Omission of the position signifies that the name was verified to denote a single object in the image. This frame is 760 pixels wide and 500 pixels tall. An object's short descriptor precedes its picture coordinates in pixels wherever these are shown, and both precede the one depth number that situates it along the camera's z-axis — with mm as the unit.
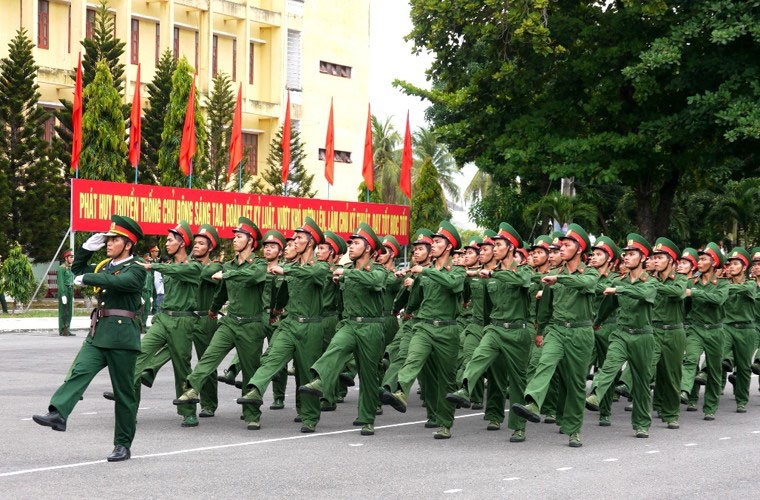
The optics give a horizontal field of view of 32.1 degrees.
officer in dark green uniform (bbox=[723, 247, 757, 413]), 16203
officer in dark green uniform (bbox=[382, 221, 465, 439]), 12883
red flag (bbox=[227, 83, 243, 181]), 38469
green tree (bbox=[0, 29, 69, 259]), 39781
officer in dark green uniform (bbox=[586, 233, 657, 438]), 13164
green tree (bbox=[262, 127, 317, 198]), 51594
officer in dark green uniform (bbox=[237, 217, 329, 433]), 13180
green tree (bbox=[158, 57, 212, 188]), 42188
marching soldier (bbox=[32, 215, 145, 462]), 10648
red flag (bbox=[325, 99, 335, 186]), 39062
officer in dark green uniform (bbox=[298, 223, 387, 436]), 13031
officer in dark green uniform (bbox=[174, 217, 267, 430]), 13211
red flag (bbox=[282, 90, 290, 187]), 39875
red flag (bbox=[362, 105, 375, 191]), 39119
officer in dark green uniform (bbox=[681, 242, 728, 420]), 15422
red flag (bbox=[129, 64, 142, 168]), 35781
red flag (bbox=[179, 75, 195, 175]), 37156
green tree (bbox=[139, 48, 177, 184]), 44188
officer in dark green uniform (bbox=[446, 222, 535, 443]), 13031
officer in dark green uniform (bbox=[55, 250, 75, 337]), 27594
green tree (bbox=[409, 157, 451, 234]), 53312
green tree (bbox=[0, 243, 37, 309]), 35062
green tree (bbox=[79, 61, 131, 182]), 38812
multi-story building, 46344
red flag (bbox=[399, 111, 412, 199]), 39094
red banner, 30203
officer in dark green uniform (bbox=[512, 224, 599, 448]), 12508
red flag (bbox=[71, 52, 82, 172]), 33719
